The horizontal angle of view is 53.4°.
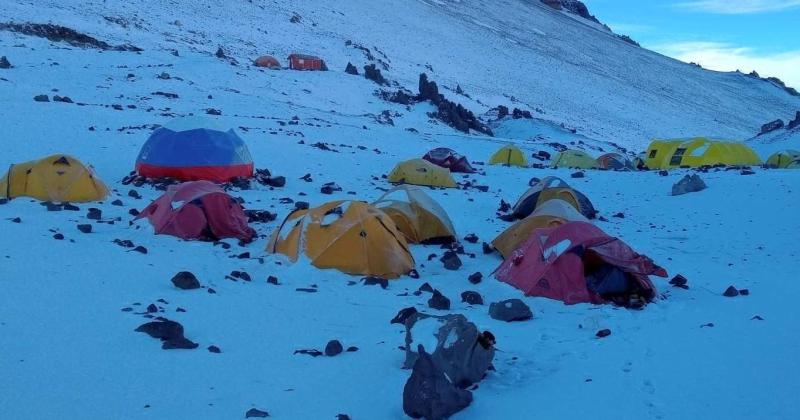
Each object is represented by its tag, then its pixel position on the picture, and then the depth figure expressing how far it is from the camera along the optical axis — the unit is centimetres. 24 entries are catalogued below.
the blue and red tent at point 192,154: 1358
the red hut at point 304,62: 3259
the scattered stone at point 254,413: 502
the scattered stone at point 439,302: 776
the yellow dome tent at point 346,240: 895
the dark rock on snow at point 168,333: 609
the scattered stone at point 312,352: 630
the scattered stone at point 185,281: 762
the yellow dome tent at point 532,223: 1012
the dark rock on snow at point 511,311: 746
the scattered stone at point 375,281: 854
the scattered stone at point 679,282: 878
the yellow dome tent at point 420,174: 1609
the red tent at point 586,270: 825
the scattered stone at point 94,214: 1027
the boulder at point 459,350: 564
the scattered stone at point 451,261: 964
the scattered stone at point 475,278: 901
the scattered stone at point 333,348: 627
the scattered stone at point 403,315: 712
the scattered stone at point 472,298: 815
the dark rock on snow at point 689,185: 1527
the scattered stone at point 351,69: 3400
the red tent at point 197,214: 987
